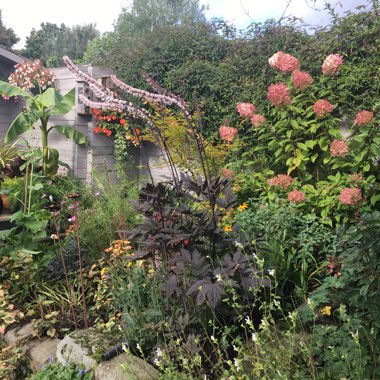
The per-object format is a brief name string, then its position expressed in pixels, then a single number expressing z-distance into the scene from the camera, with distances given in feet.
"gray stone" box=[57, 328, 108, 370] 9.71
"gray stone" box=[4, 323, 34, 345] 11.75
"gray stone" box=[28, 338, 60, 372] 10.77
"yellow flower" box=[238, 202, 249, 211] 14.06
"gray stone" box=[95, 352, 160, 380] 8.57
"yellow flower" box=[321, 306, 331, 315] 9.32
